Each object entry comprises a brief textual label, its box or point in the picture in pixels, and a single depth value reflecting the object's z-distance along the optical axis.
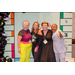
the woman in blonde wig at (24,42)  2.35
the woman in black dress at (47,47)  2.39
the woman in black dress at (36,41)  2.39
